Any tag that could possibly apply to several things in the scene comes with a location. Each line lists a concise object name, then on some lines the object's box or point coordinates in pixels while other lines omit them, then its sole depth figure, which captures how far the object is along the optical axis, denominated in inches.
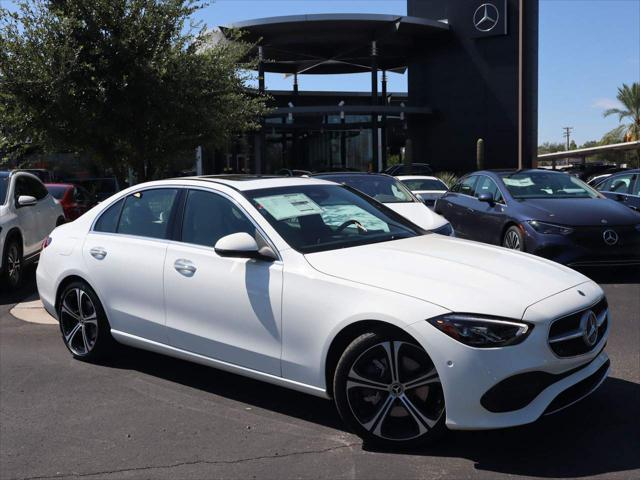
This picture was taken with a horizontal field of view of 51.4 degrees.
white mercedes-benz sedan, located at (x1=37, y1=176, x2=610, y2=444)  134.6
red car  548.1
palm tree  1802.4
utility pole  4586.6
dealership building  1253.7
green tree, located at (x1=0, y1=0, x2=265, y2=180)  326.0
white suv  350.6
